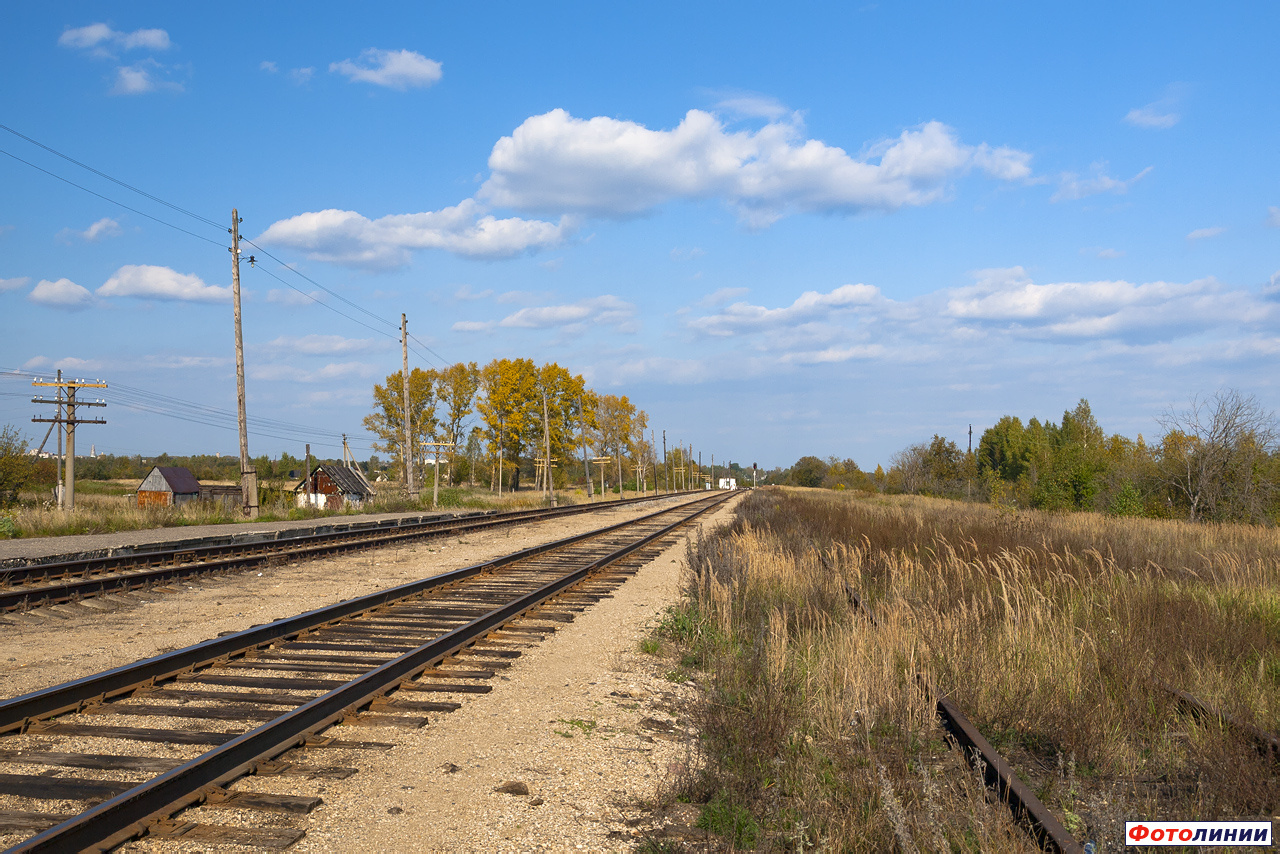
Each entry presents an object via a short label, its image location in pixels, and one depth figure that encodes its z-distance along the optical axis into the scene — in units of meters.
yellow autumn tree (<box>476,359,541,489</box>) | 71.00
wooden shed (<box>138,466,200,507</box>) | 66.03
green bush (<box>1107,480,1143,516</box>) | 26.12
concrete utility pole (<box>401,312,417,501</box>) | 39.59
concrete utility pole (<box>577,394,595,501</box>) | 74.88
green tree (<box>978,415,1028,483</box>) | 106.38
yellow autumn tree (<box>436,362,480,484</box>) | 77.06
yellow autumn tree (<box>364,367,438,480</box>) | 76.81
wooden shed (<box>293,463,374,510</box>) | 64.50
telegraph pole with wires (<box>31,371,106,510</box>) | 33.12
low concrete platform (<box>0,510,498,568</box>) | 13.90
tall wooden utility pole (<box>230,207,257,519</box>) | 25.91
